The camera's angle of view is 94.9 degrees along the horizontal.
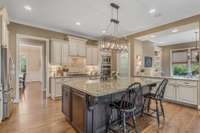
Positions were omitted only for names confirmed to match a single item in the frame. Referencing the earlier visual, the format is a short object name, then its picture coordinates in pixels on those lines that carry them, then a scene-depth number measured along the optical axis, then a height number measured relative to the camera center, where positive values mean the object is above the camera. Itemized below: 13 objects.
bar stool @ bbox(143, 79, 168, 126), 2.32 -0.77
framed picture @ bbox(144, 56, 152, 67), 5.15 +0.25
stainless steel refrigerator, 2.32 -0.44
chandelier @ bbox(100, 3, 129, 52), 2.66 +0.66
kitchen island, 1.62 -0.80
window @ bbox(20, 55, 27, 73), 7.93 +0.18
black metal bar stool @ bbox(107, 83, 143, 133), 1.74 -0.80
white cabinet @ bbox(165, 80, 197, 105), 3.04 -0.94
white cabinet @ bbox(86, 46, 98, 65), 4.89 +0.57
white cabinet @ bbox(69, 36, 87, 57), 4.34 +0.94
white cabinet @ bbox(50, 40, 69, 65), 4.00 +0.61
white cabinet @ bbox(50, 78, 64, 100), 3.85 -0.90
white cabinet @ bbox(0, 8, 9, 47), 2.31 +0.97
